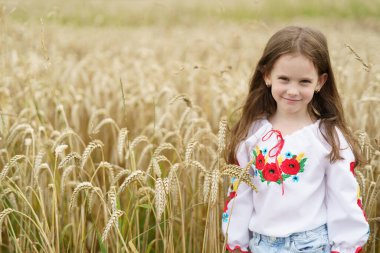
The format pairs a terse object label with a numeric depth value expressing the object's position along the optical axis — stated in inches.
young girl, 82.9
